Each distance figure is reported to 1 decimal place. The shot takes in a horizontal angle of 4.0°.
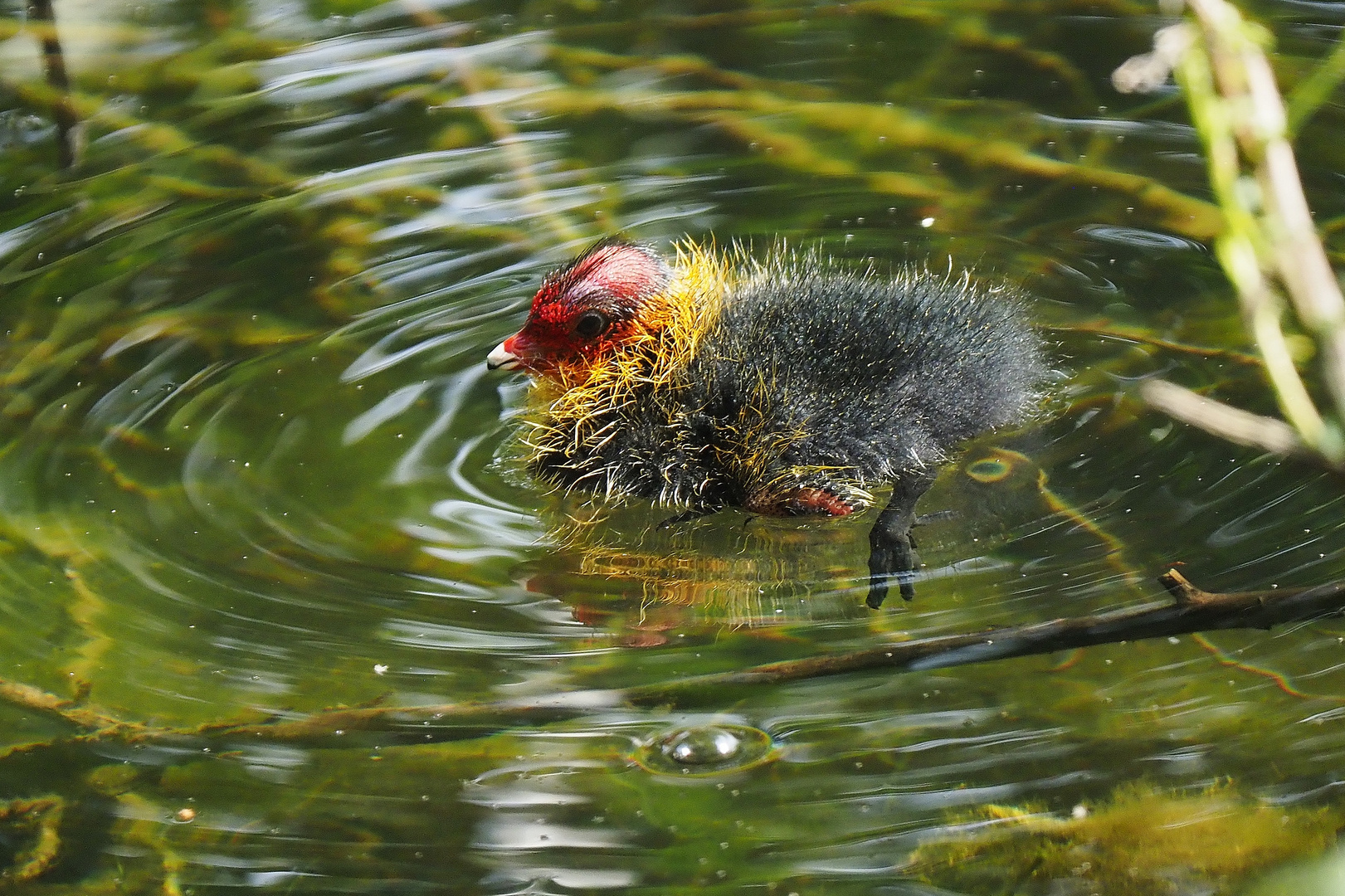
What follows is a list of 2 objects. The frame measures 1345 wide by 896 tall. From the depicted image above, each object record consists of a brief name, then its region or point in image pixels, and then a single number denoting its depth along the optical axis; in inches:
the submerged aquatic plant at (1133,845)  145.5
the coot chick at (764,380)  149.6
